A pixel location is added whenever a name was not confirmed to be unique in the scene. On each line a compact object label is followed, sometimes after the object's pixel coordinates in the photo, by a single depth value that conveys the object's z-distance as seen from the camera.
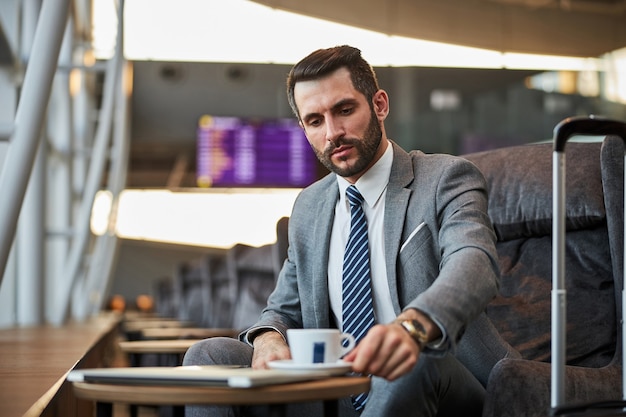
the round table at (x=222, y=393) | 1.87
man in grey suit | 2.23
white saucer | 2.01
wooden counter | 2.34
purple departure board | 12.30
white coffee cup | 2.08
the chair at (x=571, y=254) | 2.87
